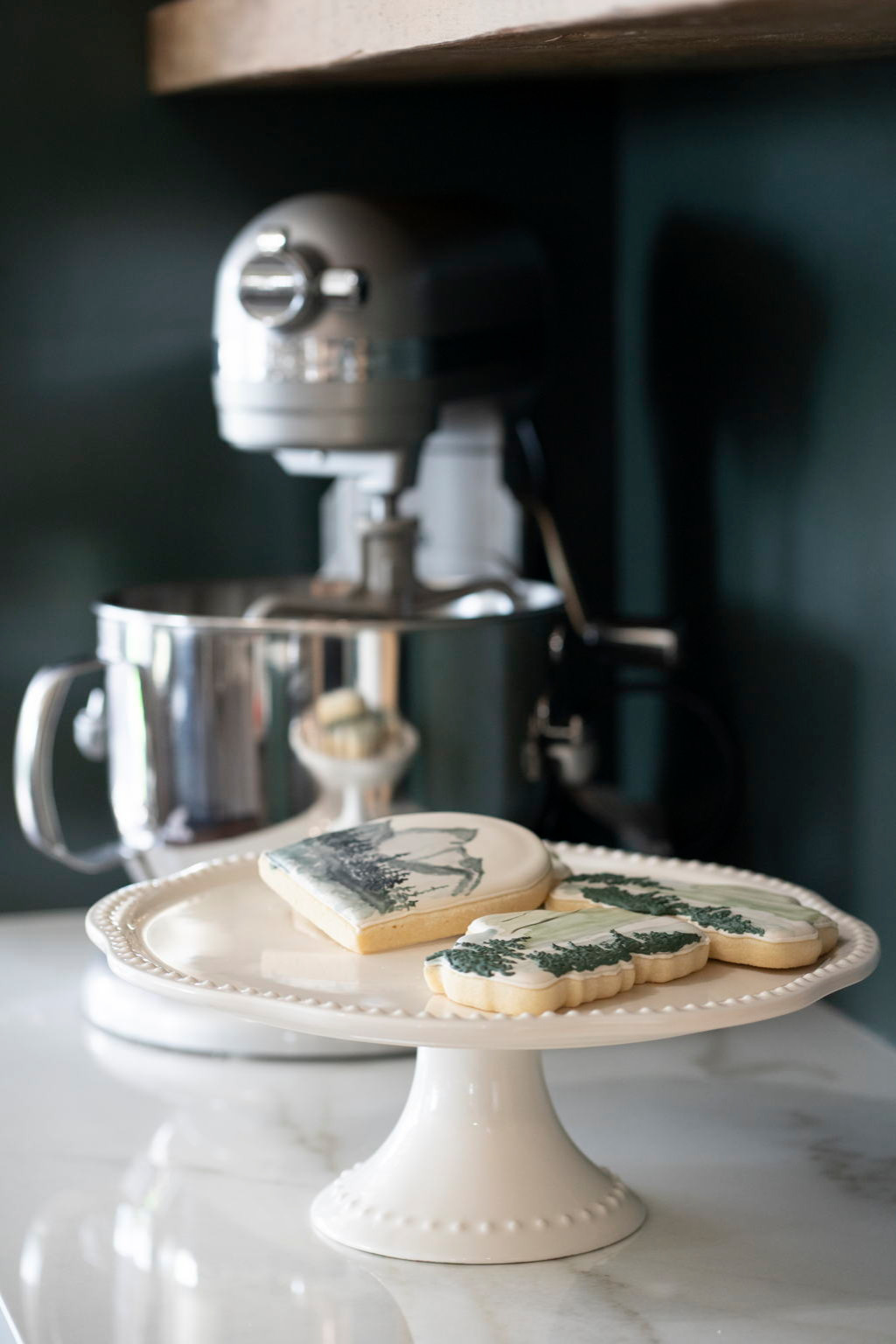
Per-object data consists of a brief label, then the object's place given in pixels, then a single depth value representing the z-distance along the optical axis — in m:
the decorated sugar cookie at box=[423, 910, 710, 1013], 0.94
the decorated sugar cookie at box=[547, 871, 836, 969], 0.98
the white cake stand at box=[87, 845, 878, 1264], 0.96
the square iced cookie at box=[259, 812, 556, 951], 1.00
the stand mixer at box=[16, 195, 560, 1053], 1.26
